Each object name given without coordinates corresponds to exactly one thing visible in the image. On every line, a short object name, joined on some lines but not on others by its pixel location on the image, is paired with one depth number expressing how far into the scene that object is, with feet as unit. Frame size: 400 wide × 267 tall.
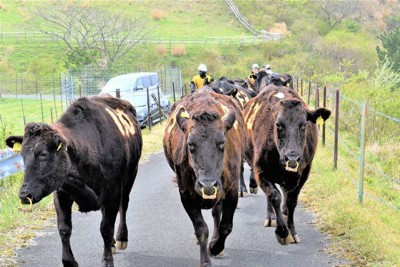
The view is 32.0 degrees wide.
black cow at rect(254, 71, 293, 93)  40.96
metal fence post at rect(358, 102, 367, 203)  35.60
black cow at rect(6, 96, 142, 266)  22.98
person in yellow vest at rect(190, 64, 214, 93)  52.49
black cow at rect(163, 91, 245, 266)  23.58
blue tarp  37.91
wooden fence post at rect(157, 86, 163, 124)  81.41
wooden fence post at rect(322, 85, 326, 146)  57.26
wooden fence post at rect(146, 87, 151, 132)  75.00
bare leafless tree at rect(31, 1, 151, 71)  178.81
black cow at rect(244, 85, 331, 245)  28.66
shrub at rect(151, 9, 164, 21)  244.01
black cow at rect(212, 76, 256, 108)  40.81
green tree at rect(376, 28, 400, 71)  148.75
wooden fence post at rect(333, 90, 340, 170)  47.01
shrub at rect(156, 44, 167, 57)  195.54
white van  84.89
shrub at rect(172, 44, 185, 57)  199.00
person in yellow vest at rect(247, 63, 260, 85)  62.82
